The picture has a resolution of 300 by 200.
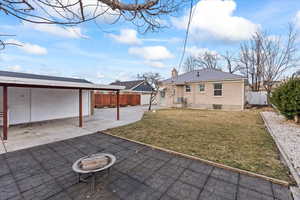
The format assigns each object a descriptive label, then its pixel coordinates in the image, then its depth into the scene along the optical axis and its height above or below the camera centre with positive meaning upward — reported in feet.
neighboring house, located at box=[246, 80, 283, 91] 54.67 +5.48
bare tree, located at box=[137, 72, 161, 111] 85.81 +13.15
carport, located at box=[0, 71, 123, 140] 14.66 +1.49
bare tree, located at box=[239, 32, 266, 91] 57.93 +17.84
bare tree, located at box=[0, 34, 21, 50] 6.75 +2.65
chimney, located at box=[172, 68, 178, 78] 62.08 +11.20
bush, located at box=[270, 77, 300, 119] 22.06 -0.08
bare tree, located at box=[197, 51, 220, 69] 95.63 +26.69
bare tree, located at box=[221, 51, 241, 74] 79.05 +21.44
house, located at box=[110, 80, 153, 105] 68.69 +5.58
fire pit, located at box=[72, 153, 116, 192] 6.79 -3.63
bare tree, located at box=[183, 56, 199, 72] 100.07 +25.15
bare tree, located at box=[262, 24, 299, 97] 52.26 +16.12
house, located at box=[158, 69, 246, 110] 42.76 +2.57
